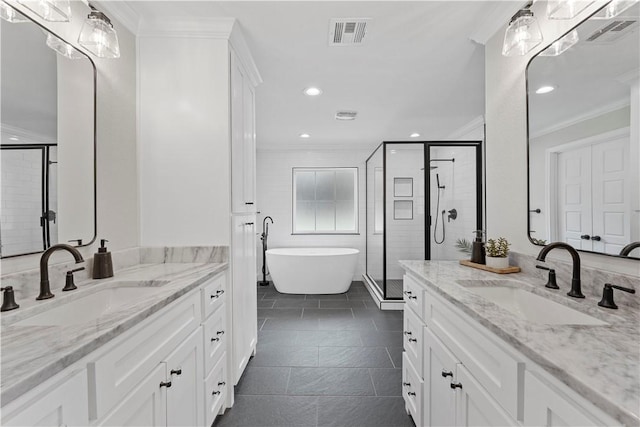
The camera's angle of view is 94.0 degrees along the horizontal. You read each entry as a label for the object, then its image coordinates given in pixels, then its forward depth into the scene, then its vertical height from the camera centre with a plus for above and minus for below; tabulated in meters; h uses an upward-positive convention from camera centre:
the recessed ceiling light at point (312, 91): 2.82 +1.20
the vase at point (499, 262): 1.63 -0.26
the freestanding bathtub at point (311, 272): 4.39 -0.86
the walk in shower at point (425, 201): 3.89 +0.19
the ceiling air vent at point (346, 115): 3.54 +1.21
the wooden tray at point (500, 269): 1.60 -0.30
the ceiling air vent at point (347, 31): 1.82 +1.18
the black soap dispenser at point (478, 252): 1.81 -0.23
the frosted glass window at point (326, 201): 5.46 +0.25
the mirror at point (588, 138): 1.10 +0.33
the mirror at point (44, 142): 1.13 +0.32
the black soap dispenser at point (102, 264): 1.46 -0.24
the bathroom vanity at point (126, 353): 0.67 -0.41
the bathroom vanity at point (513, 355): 0.61 -0.39
